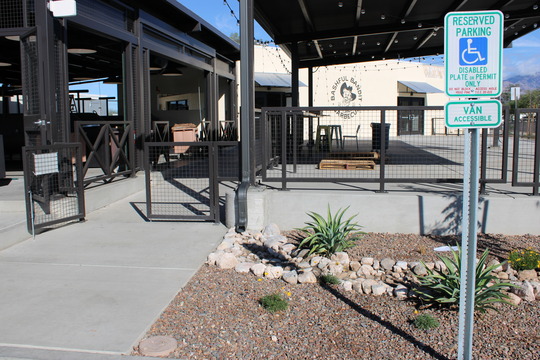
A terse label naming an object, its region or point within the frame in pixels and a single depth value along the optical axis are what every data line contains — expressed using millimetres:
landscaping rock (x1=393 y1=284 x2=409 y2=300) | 4418
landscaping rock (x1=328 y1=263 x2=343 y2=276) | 5070
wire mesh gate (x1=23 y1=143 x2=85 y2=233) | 6328
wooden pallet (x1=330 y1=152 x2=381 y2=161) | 10874
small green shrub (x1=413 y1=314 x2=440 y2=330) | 3824
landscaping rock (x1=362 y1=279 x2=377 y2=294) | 4605
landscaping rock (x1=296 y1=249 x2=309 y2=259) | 5562
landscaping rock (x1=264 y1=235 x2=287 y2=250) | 5988
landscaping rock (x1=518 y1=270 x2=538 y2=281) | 4824
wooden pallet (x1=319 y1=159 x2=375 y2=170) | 10203
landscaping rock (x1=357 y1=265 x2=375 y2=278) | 5055
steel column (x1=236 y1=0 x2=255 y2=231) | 6719
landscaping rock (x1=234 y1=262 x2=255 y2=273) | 5214
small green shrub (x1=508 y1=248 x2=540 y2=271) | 4957
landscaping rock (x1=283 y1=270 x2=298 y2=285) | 4895
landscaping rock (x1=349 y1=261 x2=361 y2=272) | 5196
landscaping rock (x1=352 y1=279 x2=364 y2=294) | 4648
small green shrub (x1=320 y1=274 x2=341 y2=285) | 4824
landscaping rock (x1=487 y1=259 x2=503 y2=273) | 4993
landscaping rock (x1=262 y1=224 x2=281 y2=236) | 6613
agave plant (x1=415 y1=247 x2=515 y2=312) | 3988
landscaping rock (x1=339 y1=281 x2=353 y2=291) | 4691
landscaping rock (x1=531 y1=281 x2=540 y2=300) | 4395
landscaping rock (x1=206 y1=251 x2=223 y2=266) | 5477
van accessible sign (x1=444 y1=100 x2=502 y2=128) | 3029
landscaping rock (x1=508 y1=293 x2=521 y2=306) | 4207
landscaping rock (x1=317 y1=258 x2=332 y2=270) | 5180
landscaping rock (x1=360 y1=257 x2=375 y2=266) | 5289
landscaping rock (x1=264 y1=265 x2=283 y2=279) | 5055
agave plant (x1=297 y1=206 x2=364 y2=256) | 5504
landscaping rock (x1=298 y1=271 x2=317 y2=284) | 4871
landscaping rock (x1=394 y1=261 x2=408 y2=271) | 5129
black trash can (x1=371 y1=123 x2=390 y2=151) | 9200
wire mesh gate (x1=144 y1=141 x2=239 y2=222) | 7094
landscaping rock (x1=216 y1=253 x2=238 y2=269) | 5336
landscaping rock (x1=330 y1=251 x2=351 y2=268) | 5299
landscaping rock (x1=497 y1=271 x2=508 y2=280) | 4836
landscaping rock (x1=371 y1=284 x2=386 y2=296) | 4552
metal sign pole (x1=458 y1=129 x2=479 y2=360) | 3094
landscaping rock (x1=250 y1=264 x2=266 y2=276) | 5104
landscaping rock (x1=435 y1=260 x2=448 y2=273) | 5026
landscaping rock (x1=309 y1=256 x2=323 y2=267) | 5300
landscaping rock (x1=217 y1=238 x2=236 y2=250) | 6008
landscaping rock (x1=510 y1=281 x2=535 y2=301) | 4333
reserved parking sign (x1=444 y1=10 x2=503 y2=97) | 3041
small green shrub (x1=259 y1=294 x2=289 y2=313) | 4199
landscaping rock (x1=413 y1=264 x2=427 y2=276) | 4955
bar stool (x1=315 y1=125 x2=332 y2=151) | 11811
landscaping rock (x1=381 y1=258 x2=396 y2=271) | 5156
